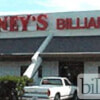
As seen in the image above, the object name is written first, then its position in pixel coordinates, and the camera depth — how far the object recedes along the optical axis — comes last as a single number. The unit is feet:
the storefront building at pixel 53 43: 89.97
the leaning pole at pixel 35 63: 85.00
